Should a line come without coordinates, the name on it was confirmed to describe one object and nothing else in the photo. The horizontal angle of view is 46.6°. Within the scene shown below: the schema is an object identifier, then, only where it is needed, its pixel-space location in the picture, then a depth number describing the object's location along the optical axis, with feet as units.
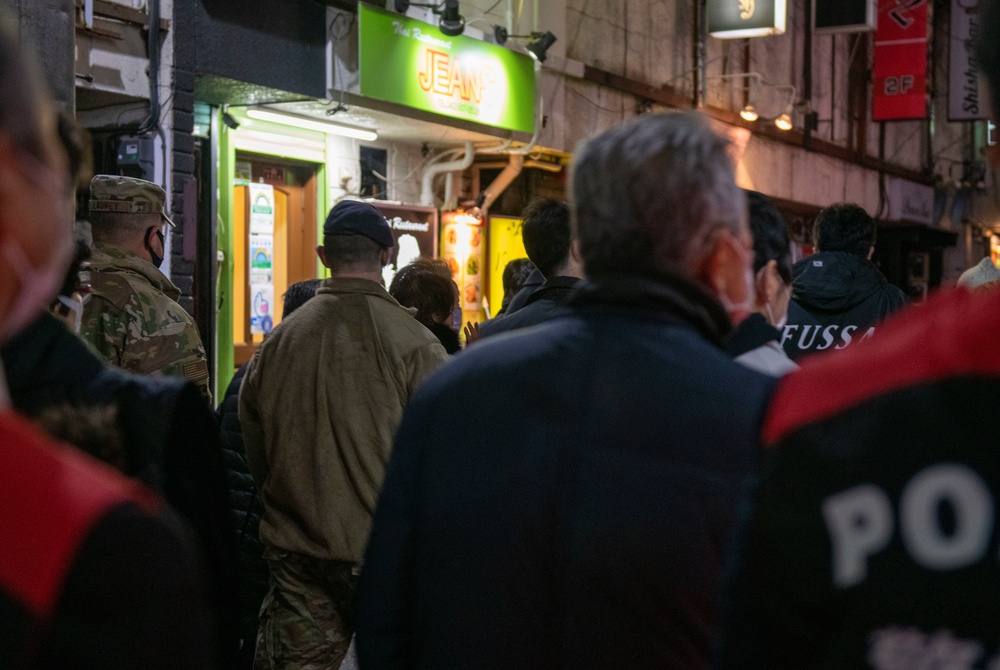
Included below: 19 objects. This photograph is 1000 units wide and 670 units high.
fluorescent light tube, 31.81
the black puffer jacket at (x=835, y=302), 19.04
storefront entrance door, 32.89
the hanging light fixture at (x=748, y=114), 54.13
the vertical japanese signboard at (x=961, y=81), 65.21
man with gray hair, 6.19
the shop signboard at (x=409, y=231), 35.88
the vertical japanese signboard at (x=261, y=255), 33.12
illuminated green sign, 30.81
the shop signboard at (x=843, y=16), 53.98
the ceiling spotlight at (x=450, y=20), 33.04
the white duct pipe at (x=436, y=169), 38.04
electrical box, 25.58
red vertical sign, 63.00
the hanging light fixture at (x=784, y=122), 56.43
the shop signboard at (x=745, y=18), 47.08
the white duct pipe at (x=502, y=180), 39.83
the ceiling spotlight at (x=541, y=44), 38.27
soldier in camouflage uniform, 15.38
